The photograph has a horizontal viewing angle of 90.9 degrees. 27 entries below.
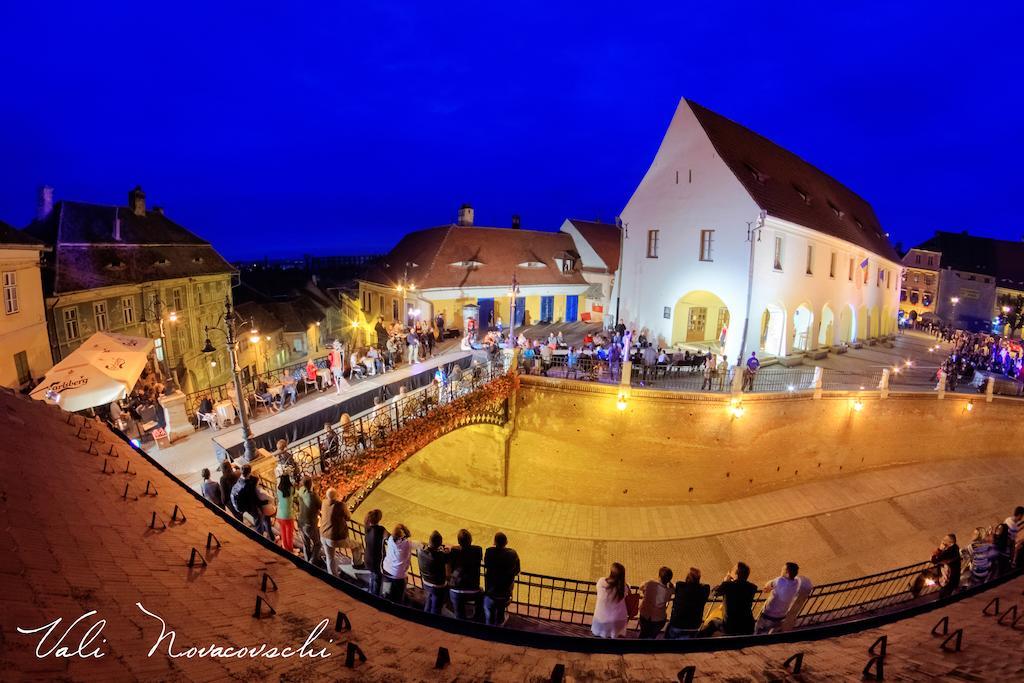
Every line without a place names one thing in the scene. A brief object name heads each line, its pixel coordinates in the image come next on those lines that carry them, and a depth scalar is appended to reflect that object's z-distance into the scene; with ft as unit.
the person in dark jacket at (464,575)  21.50
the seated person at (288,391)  50.70
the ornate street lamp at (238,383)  34.53
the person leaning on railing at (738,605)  20.62
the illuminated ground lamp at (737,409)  58.13
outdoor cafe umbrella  35.22
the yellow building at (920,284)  188.96
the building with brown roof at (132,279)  75.82
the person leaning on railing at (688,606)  20.90
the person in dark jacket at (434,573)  21.74
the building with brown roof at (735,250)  70.74
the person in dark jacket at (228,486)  26.37
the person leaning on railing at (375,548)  22.85
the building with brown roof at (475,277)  96.68
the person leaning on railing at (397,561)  22.56
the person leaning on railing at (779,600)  21.95
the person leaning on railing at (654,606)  22.21
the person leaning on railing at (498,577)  21.03
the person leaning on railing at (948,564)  27.48
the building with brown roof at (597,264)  112.37
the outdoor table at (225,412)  44.21
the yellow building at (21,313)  56.65
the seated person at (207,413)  43.99
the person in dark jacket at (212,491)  26.81
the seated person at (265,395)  49.79
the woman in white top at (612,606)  21.22
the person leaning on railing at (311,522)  26.18
